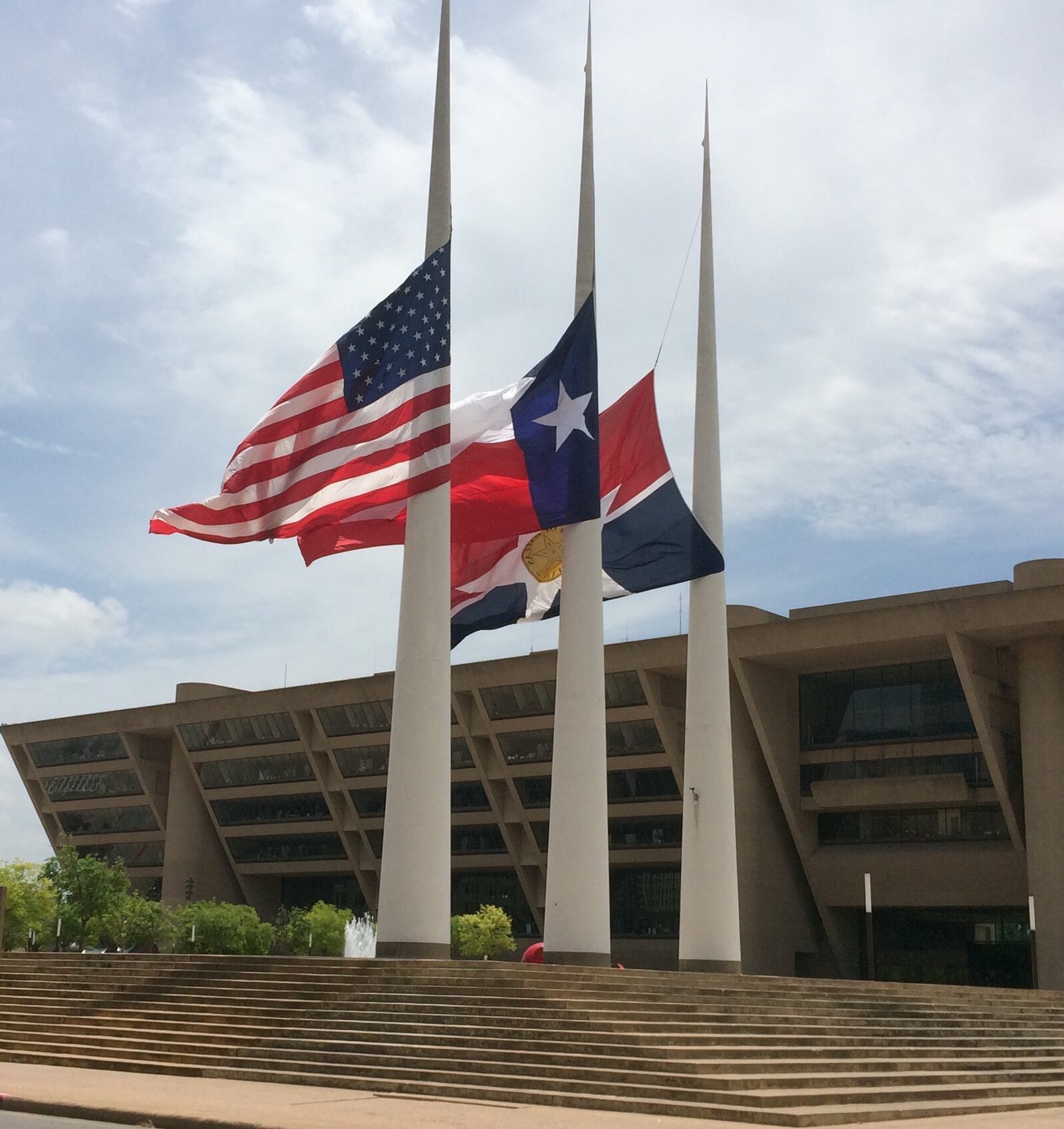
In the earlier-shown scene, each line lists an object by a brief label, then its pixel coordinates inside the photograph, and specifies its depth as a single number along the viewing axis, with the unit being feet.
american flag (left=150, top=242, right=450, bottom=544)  89.04
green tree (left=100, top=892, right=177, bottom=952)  237.66
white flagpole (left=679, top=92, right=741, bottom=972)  103.30
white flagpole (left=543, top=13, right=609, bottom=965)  93.09
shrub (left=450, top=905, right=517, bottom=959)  208.95
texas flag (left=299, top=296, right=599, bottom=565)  96.07
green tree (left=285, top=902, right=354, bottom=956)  226.79
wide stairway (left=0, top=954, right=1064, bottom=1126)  57.36
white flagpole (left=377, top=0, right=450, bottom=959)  87.61
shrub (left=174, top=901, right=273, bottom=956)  228.63
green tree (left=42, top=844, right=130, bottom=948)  240.94
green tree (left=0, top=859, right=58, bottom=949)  251.19
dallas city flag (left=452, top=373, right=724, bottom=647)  100.89
